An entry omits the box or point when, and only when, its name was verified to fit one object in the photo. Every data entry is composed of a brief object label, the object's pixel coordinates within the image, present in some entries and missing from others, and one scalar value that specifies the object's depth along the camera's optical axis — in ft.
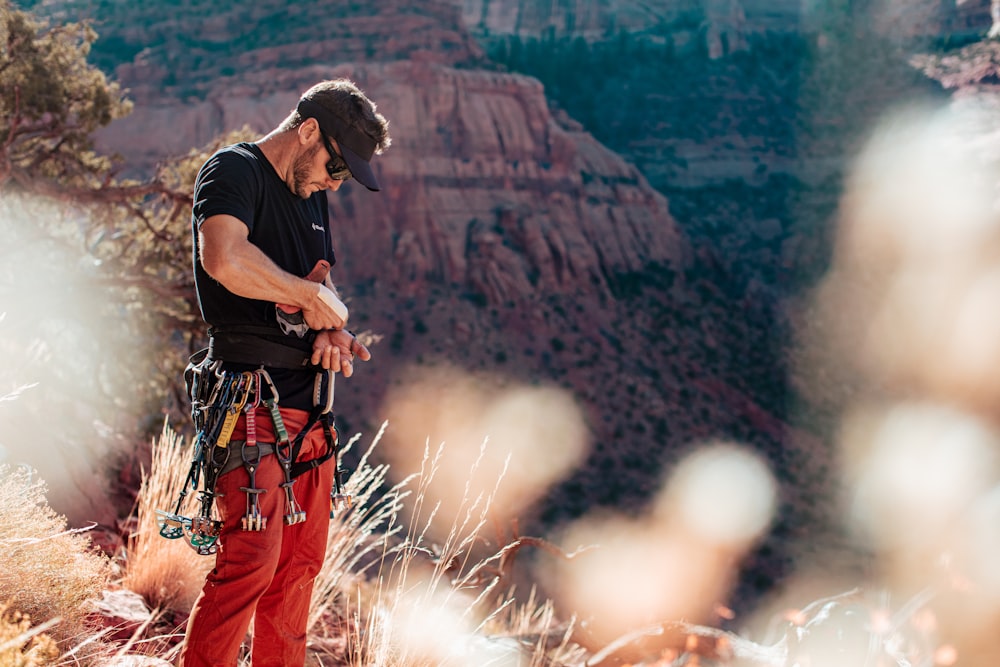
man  7.23
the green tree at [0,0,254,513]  29.22
